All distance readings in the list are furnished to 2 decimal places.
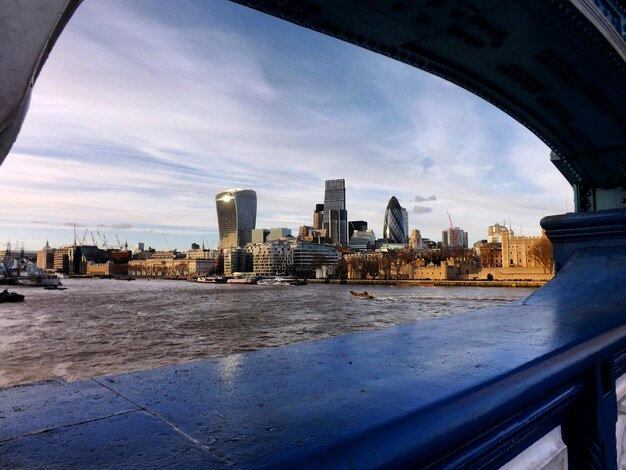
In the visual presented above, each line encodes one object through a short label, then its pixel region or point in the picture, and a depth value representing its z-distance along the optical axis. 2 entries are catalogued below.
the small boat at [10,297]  56.75
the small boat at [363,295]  56.39
